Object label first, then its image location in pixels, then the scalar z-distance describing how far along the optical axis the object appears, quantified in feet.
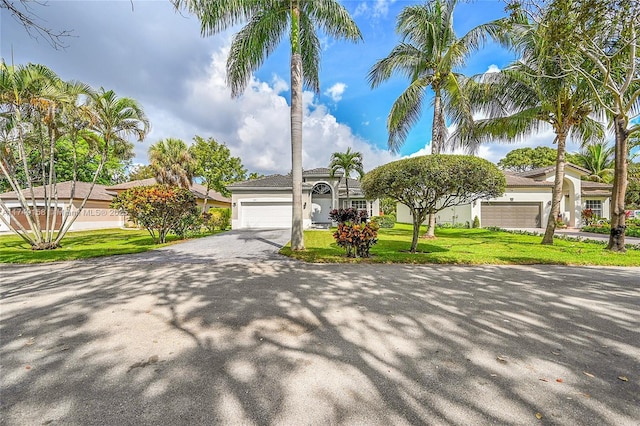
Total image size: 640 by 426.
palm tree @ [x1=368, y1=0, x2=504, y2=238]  38.32
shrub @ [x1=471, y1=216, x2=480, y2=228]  65.92
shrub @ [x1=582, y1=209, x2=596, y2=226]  63.41
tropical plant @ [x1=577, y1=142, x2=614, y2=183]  82.53
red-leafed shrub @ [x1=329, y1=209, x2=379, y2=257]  26.66
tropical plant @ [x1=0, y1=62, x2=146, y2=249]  29.12
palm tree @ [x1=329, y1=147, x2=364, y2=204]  65.51
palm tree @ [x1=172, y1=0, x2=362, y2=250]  29.81
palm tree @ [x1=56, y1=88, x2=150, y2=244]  33.37
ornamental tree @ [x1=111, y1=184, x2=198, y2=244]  38.09
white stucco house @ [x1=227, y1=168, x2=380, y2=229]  68.69
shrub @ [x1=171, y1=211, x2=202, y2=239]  44.77
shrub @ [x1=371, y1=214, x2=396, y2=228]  68.90
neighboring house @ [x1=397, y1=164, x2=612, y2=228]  66.13
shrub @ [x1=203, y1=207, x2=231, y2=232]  60.49
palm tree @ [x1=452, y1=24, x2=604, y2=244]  33.04
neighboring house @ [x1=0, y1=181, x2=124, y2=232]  63.00
